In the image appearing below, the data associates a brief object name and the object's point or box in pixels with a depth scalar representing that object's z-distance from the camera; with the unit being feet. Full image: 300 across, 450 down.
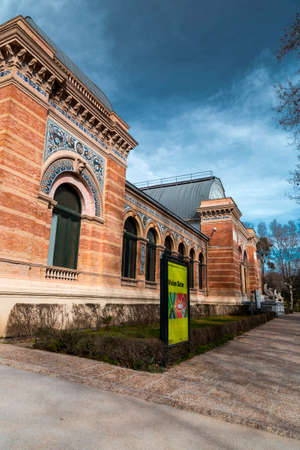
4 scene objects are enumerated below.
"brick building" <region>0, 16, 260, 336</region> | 31.17
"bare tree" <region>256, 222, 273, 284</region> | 178.48
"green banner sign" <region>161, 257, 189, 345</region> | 20.08
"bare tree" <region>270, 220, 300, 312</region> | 154.30
